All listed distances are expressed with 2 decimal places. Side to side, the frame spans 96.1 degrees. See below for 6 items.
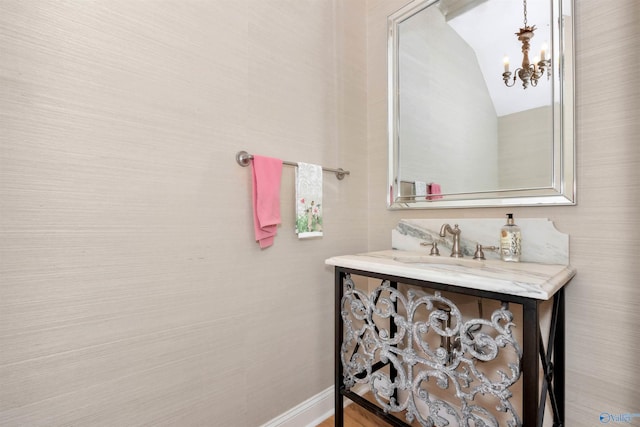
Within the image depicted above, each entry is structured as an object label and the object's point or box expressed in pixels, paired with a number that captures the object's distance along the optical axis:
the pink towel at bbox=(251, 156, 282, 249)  1.18
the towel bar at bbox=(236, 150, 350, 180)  1.17
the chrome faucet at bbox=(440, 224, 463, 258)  1.27
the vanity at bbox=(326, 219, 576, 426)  0.78
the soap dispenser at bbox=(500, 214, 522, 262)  1.11
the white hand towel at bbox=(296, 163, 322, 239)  1.34
